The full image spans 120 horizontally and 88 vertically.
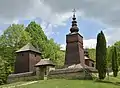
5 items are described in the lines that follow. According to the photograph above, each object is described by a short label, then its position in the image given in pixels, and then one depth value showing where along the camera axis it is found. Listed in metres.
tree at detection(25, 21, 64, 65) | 29.97
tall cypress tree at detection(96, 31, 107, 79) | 18.02
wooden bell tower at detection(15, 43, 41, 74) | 24.29
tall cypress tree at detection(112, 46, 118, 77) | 21.42
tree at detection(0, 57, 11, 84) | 24.76
